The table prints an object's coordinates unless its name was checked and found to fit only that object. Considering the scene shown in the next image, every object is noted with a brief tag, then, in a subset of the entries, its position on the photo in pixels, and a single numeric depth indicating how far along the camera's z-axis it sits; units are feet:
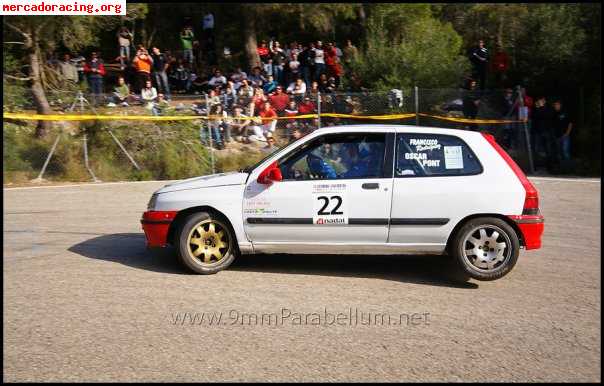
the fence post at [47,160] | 47.96
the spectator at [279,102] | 54.54
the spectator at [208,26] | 82.48
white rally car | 23.54
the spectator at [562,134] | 56.03
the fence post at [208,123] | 52.35
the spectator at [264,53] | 75.87
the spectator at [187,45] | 77.20
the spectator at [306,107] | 55.21
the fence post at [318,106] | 54.39
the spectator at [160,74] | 68.54
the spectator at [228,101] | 53.47
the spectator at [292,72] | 69.72
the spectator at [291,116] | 54.60
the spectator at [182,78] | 72.48
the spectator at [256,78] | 67.87
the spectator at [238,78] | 66.74
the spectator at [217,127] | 52.85
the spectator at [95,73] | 62.90
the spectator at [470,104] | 56.65
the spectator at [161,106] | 52.70
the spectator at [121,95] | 51.62
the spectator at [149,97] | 52.80
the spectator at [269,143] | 53.83
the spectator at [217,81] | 68.37
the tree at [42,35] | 53.95
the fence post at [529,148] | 55.36
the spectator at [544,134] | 55.83
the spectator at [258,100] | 53.94
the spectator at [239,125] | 53.16
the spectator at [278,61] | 71.72
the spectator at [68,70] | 62.13
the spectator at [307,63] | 69.87
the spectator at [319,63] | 69.77
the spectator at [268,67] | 71.14
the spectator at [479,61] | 66.44
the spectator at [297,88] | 61.67
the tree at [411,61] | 66.28
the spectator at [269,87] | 65.10
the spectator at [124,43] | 71.05
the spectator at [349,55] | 70.83
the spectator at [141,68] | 64.95
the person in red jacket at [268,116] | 53.88
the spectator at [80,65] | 65.23
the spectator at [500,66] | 67.21
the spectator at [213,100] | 53.22
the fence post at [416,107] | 54.85
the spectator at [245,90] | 55.32
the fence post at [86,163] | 49.26
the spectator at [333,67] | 70.74
